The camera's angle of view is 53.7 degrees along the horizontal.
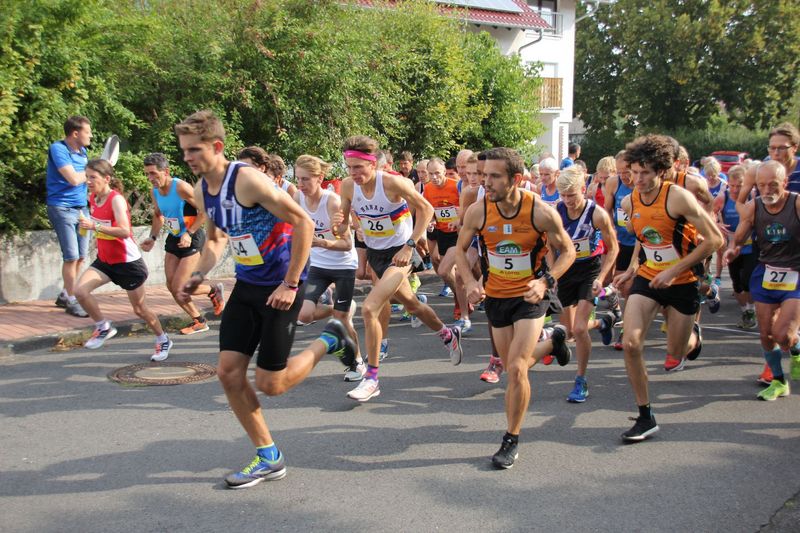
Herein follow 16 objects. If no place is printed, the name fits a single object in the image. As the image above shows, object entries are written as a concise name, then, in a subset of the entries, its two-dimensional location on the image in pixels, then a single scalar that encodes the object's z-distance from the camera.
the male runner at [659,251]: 5.31
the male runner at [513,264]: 4.84
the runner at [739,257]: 8.30
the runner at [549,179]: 8.93
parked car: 30.66
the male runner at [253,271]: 4.34
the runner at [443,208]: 9.89
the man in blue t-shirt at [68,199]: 9.22
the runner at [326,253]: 6.88
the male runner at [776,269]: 6.07
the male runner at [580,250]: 6.45
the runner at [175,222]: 7.80
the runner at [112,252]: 7.42
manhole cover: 6.77
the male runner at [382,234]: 6.39
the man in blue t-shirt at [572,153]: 14.30
